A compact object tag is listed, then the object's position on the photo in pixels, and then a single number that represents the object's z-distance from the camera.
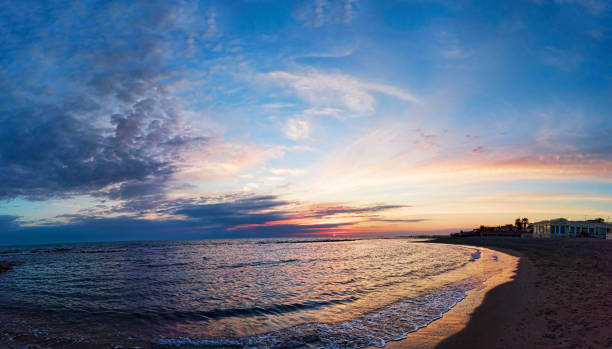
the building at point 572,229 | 83.99
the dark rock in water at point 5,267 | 34.51
